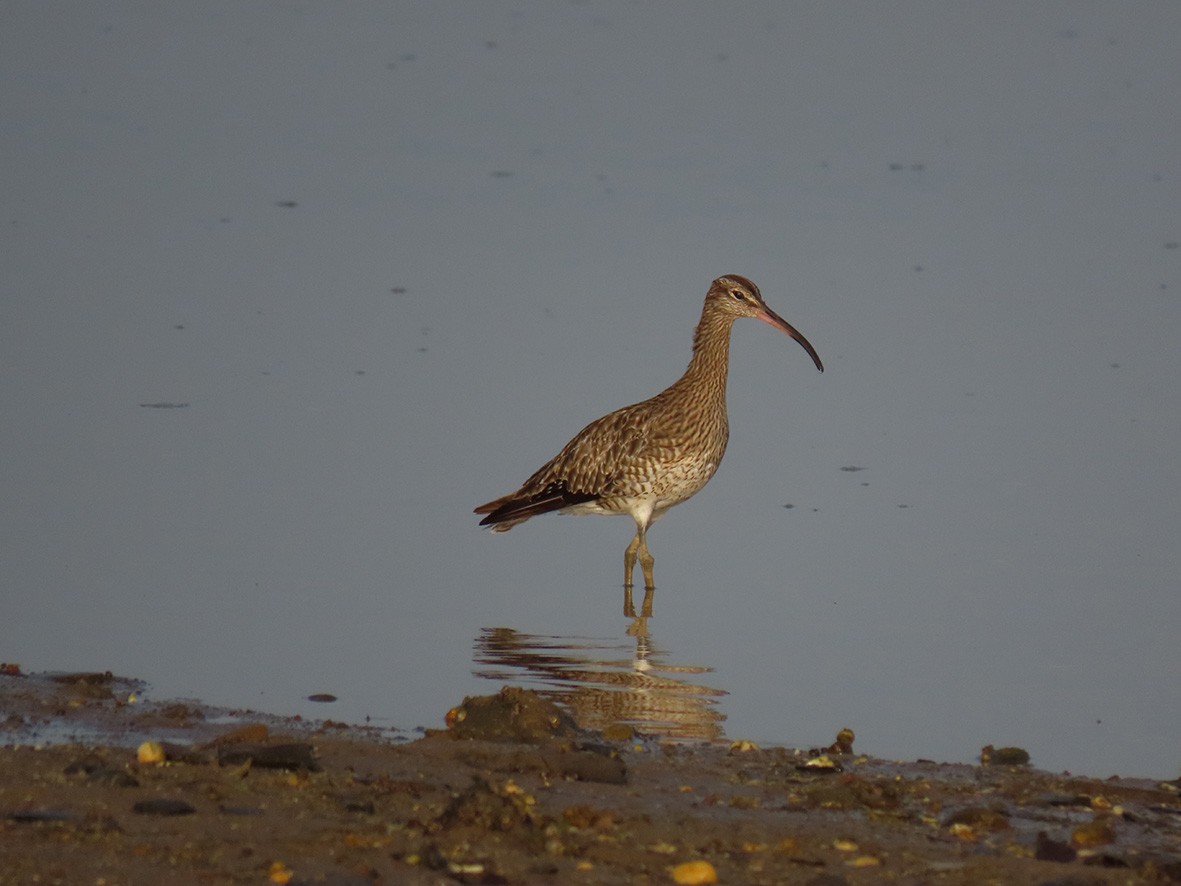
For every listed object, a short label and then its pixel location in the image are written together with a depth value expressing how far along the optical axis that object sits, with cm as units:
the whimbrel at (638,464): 2759
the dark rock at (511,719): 1650
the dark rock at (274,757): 1452
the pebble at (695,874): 1219
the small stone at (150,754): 1451
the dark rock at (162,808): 1298
